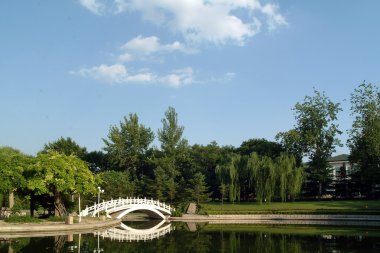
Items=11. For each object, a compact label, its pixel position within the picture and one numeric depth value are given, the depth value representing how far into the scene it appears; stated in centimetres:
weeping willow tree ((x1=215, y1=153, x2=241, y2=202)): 5081
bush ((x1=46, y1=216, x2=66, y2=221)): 3118
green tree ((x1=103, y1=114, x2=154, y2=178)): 6200
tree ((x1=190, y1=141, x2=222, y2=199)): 6059
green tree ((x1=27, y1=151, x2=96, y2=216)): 3055
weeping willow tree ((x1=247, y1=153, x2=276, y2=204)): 4919
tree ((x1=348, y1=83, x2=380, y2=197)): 5235
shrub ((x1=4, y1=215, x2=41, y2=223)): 2883
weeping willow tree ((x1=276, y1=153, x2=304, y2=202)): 4919
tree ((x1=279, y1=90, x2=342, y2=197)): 5688
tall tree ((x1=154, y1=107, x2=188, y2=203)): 5562
